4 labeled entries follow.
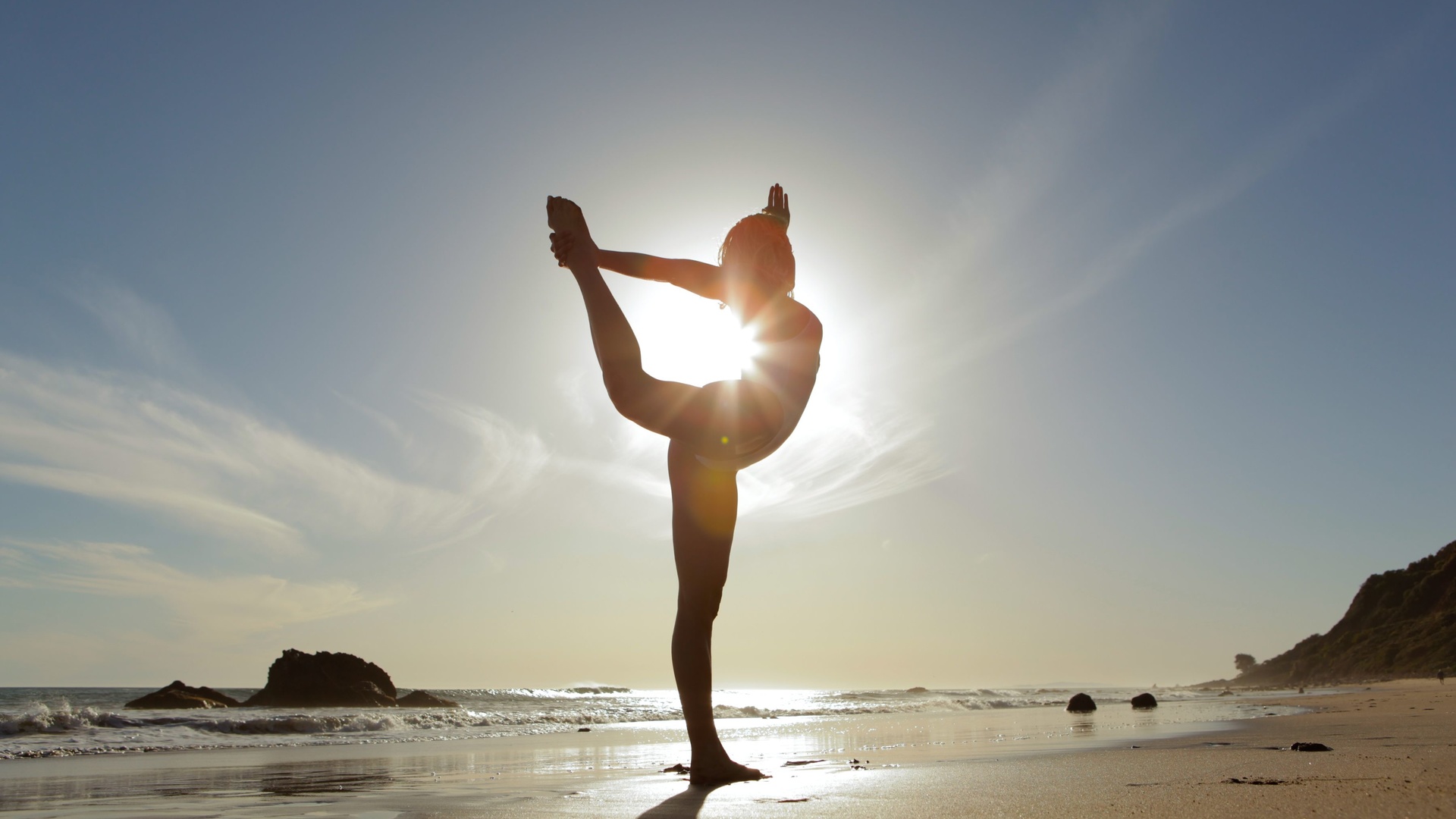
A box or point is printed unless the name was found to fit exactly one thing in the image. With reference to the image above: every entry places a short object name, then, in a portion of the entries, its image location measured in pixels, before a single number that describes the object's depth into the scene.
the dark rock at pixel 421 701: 29.45
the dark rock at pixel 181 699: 24.73
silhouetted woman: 2.68
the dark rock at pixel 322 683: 27.89
